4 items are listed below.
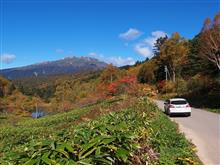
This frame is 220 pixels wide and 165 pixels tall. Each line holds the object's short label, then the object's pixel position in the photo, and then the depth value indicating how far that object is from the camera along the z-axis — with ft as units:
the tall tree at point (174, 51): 127.88
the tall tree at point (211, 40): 55.69
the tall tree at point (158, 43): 147.99
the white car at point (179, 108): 46.41
